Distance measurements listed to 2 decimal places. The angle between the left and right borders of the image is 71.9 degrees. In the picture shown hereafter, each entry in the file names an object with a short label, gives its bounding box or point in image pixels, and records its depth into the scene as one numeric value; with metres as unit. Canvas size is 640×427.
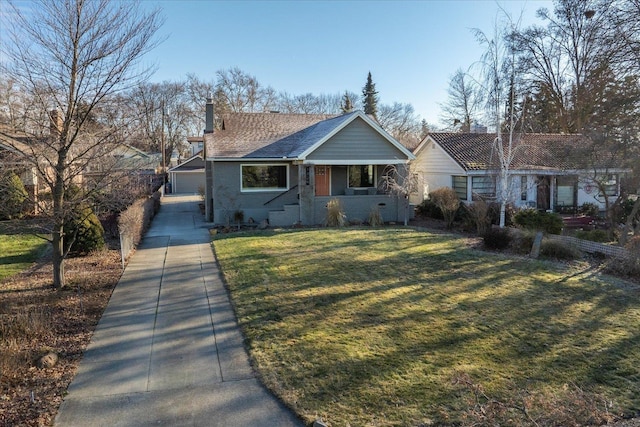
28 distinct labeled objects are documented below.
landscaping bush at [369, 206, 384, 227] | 18.81
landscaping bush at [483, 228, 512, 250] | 12.59
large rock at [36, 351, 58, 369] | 5.45
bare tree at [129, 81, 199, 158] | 51.59
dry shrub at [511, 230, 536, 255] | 12.10
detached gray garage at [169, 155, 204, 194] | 45.31
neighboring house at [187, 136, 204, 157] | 49.42
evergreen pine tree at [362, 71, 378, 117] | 57.59
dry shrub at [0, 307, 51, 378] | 5.27
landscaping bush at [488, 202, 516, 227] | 17.81
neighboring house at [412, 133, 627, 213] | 21.62
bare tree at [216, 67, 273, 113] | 53.25
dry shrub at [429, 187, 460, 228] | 17.91
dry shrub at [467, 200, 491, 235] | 15.47
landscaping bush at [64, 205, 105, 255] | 12.27
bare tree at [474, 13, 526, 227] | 17.23
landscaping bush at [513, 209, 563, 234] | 14.27
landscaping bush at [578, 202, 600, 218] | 22.81
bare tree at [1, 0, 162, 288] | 7.68
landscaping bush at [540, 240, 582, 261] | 11.38
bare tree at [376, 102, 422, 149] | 57.74
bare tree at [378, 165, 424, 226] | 19.32
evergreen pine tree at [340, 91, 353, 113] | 55.19
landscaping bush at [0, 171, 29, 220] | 7.79
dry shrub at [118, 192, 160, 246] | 12.66
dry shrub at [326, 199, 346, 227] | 18.22
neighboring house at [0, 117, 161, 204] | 7.66
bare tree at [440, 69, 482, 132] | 37.89
